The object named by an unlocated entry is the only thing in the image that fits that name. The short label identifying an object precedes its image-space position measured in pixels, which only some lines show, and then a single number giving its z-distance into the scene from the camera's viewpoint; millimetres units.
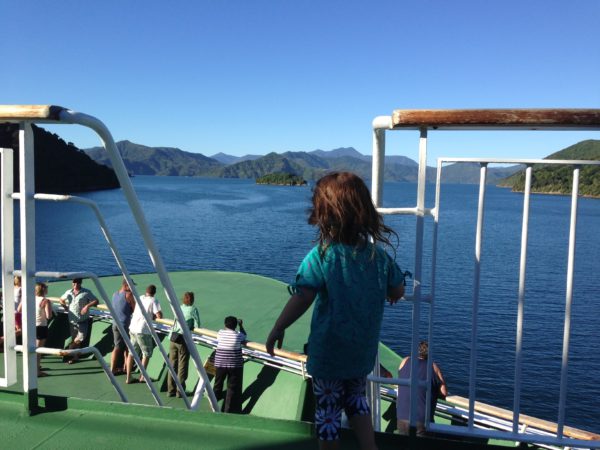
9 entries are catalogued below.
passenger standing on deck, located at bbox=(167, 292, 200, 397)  7266
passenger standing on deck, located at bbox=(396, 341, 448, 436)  3961
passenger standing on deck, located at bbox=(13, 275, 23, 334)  6020
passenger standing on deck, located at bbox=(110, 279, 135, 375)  7547
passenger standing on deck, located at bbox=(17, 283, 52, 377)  6734
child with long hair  2047
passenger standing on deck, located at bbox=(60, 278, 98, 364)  8070
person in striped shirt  6547
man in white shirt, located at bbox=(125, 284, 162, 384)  7367
